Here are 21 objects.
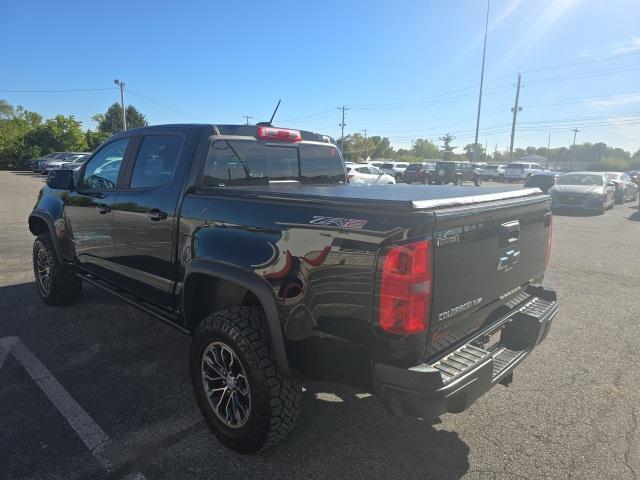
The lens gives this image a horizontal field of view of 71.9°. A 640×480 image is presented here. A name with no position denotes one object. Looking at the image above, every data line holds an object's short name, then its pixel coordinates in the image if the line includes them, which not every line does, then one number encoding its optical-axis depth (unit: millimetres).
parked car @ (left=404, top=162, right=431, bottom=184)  30719
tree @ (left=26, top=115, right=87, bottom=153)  42250
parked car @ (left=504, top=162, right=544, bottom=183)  37253
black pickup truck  1999
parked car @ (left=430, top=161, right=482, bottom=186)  30969
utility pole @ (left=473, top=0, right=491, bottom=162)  42344
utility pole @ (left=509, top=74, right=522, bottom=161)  50044
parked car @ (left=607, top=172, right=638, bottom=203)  19125
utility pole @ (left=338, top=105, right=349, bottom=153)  80188
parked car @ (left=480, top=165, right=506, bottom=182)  39469
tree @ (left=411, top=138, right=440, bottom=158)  147000
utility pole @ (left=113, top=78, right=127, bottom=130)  47169
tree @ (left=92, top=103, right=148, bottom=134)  81569
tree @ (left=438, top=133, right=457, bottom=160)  118906
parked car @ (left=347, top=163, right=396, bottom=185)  20391
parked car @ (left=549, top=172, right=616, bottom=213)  15141
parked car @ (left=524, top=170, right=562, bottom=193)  20531
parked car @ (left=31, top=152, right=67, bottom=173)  32703
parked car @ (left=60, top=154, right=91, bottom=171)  26562
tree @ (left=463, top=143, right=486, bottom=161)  128500
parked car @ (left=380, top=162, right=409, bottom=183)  35084
